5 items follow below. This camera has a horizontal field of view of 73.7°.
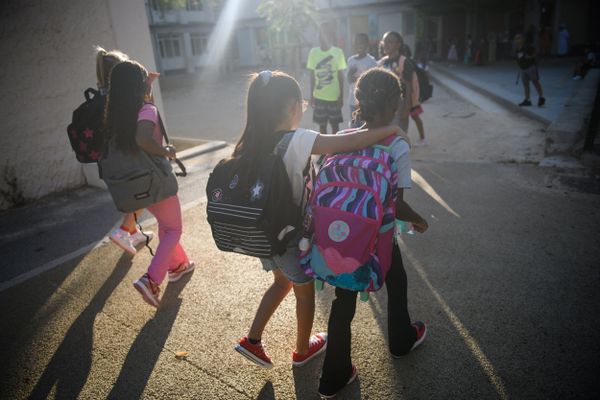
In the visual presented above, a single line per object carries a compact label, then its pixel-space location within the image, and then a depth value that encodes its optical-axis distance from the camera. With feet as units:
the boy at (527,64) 29.23
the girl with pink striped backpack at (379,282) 6.31
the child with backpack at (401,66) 18.58
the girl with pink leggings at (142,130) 8.82
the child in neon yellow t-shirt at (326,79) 19.56
